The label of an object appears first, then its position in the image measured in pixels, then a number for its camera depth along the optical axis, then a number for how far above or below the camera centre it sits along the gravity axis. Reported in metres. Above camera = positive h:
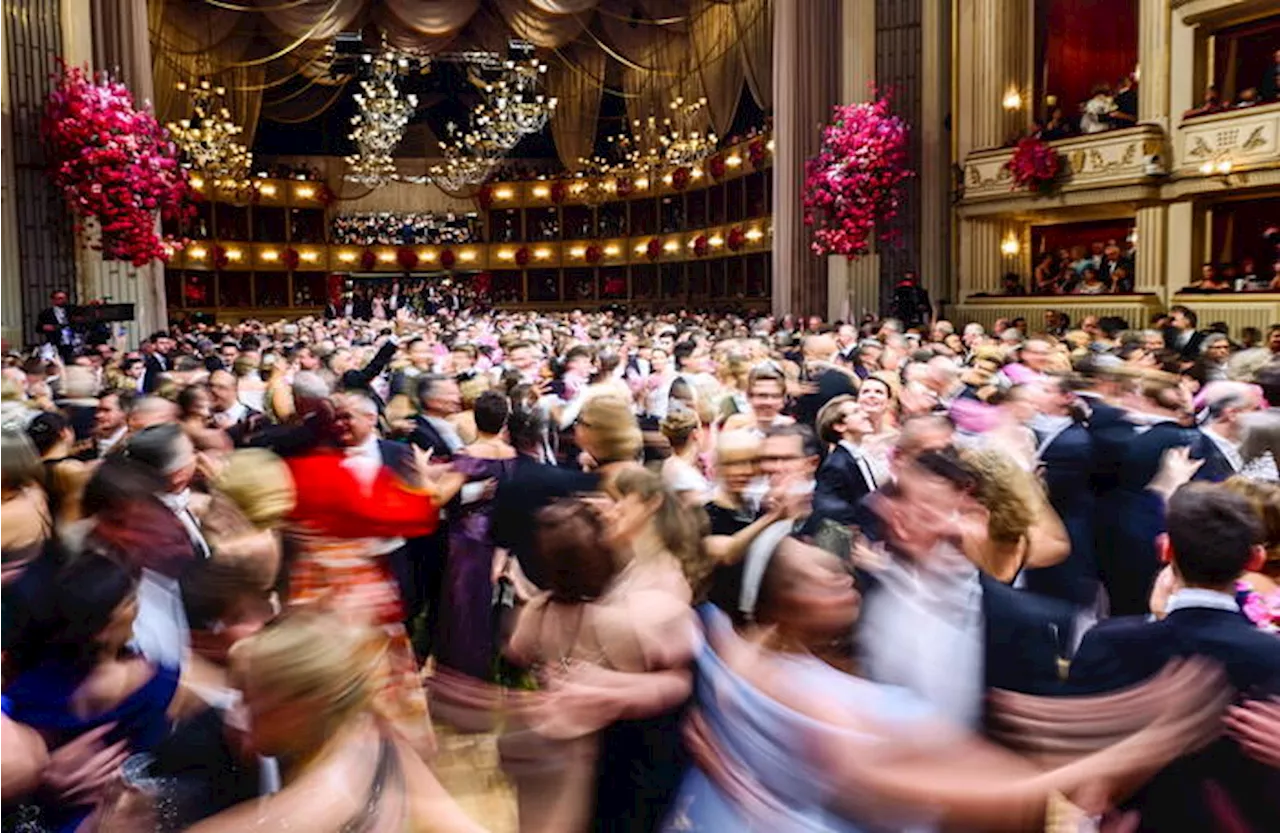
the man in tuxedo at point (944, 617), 2.69 -0.75
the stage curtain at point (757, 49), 20.97 +5.38
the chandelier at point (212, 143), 21.75 +4.00
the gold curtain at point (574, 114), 30.42 +6.04
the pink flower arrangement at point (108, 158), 13.27 +2.21
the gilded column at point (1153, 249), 13.88 +0.94
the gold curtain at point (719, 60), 22.67 +5.67
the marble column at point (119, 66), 14.74 +3.86
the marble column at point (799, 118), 17.50 +3.37
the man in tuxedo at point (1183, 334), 9.25 -0.10
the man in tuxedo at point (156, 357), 8.08 -0.16
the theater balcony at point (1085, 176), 13.59 +1.95
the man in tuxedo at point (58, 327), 11.95 +0.17
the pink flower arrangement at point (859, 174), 15.66 +2.20
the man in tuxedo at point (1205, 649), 2.33 -0.73
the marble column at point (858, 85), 16.70 +3.70
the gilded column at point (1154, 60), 13.80 +3.30
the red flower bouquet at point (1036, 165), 14.48 +2.11
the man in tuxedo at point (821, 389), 6.79 -0.37
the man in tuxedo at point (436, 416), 5.60 -0.41
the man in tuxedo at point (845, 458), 4.62 -0.56
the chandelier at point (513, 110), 21.70 +4.46
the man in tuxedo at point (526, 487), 3.90 -0.56
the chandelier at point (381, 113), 22.25 +4.59
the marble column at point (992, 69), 15.77 +3.68
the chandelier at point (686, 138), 22.30 +4.31
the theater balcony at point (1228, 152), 12.25 +1.95
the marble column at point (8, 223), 13.88 +1.53
